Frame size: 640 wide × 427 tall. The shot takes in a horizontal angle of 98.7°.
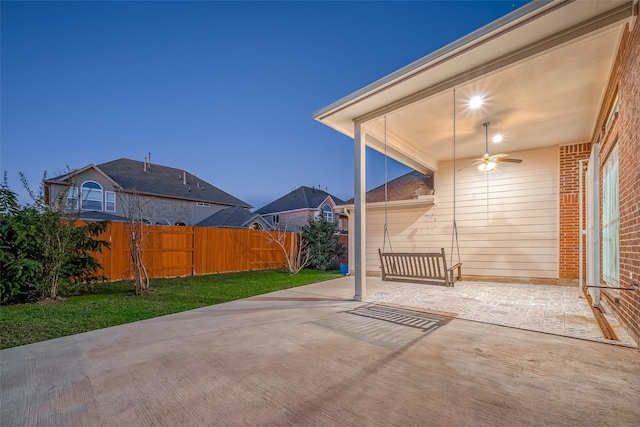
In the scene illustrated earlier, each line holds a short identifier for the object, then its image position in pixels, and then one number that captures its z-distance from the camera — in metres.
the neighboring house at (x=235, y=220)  17.16
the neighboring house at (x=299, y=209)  20.20
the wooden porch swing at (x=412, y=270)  4.16
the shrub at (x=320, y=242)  10.91
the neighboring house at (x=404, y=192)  8.38
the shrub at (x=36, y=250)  4.66
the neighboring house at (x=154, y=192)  14.20
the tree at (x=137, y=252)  5.60
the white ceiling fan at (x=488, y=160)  5.60
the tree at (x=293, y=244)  10.69
